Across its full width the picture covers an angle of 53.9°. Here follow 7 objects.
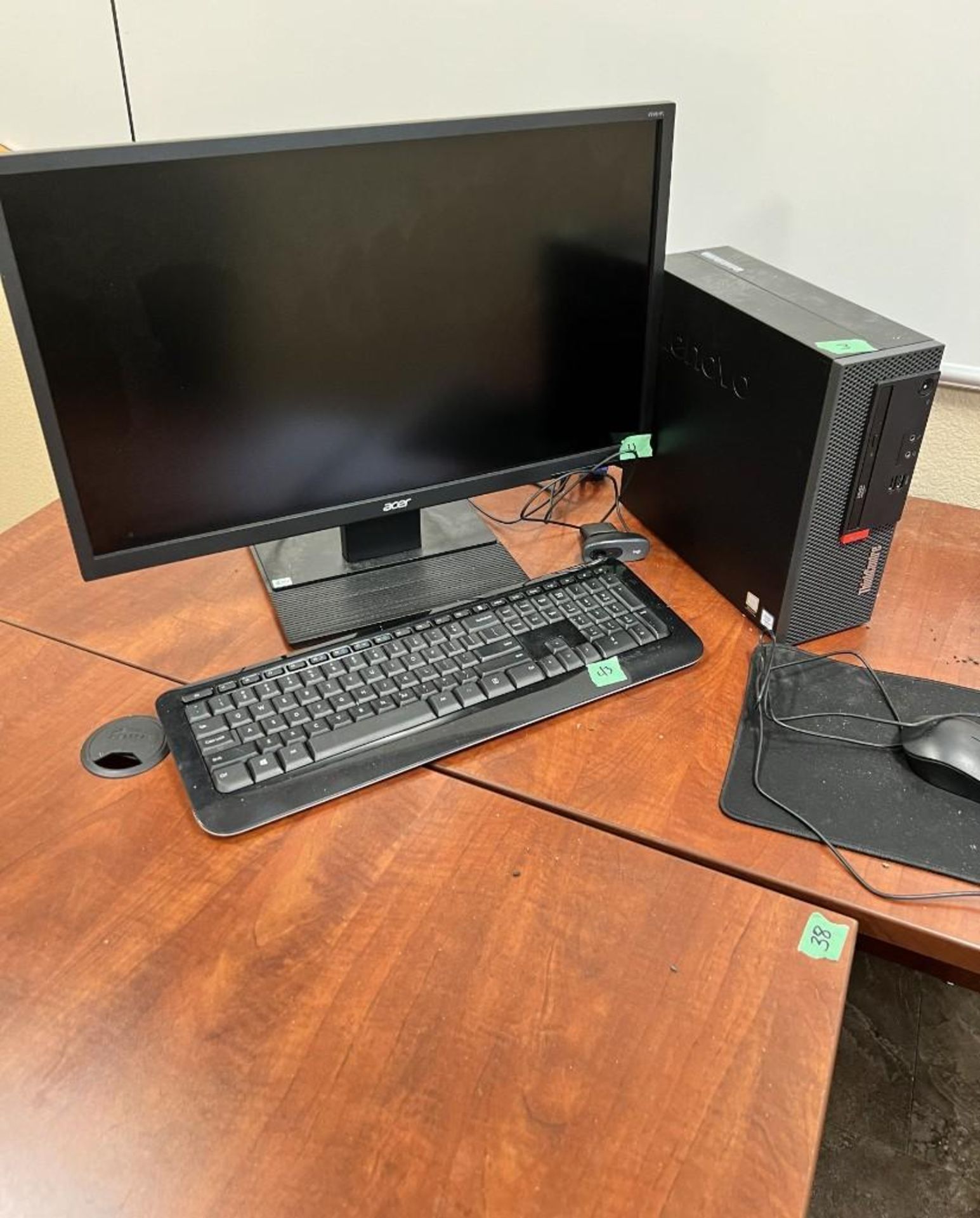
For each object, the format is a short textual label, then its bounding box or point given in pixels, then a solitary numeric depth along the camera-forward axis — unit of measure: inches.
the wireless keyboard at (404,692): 31.8
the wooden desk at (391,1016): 22.7
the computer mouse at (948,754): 31.7
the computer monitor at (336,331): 30.7
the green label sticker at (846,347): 33.8
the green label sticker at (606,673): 36.1
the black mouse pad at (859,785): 30.5
